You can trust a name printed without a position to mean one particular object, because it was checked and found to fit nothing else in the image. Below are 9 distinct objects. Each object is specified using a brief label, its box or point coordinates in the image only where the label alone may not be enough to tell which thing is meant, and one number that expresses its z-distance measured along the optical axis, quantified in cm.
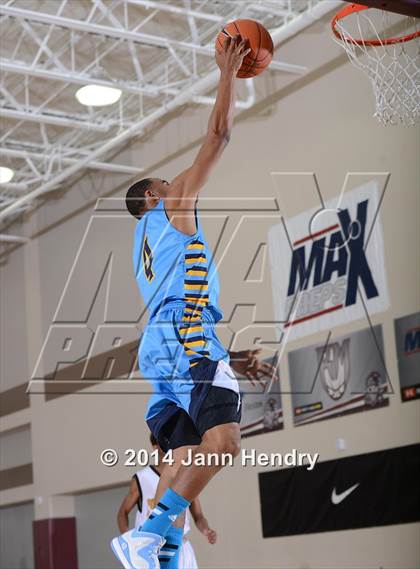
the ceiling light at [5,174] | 1562
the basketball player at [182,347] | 469
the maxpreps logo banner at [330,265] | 1111
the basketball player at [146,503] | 914
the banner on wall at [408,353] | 1039
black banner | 1049
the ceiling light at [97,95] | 1350
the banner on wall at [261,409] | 1239
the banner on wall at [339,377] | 1095
